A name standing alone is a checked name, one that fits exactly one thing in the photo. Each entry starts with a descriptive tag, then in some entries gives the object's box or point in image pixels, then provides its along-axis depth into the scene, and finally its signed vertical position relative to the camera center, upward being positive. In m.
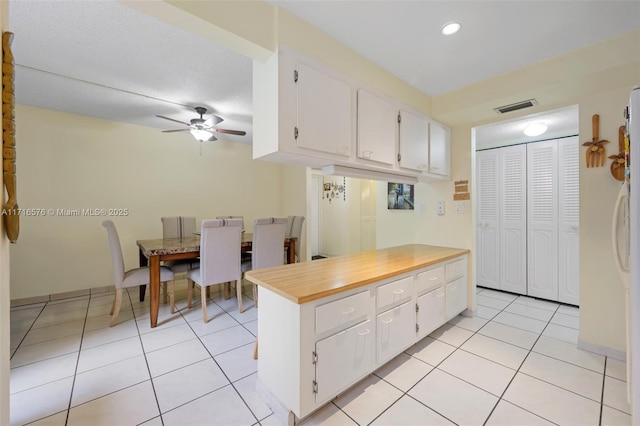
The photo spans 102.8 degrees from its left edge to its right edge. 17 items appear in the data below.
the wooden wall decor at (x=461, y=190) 2.72 +0.23
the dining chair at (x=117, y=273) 2.52 -0.60
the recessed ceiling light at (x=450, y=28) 1.60 +1.18
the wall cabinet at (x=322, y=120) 1.52 +0.64
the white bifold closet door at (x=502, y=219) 3.37 -0.11
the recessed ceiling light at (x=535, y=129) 2.75 +0.90
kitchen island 1.30 -0.66
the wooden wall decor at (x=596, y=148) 2.00 +0.50
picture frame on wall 3.23 +0.20
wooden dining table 2.51 -0.43
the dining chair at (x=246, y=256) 3.65 -0.65
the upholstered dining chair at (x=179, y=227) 3.68 -0.22
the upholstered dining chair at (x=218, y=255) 2.66 -0.46
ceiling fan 3.11 +1.06
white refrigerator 1.11 -0.19
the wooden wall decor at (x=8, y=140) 1.03 +0.31
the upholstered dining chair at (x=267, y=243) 2.99 -0.37
